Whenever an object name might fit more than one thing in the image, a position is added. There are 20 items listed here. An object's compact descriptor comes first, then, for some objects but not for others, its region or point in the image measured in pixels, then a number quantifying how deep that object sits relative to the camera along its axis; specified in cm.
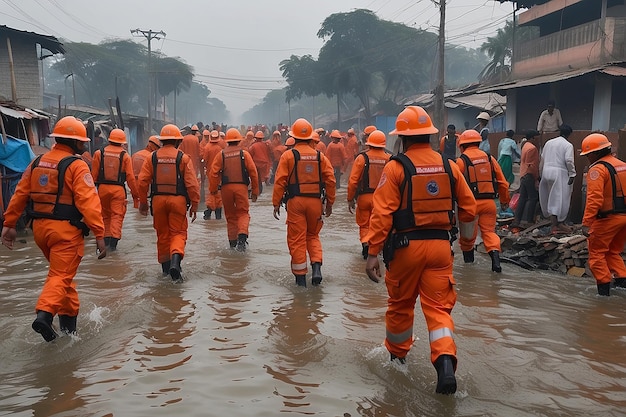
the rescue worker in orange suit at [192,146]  1747
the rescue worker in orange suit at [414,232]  433
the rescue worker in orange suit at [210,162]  1366
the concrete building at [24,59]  2145
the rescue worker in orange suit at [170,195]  759
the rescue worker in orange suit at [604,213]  676
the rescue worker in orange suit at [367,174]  850
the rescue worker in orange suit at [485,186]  825
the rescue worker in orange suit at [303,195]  738
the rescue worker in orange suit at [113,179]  918
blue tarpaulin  1034
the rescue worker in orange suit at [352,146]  2191
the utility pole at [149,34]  4525
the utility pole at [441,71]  2259
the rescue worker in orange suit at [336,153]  1919
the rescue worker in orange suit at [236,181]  964
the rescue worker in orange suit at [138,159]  1284
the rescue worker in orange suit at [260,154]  1723
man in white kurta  955
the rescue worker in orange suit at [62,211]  524
